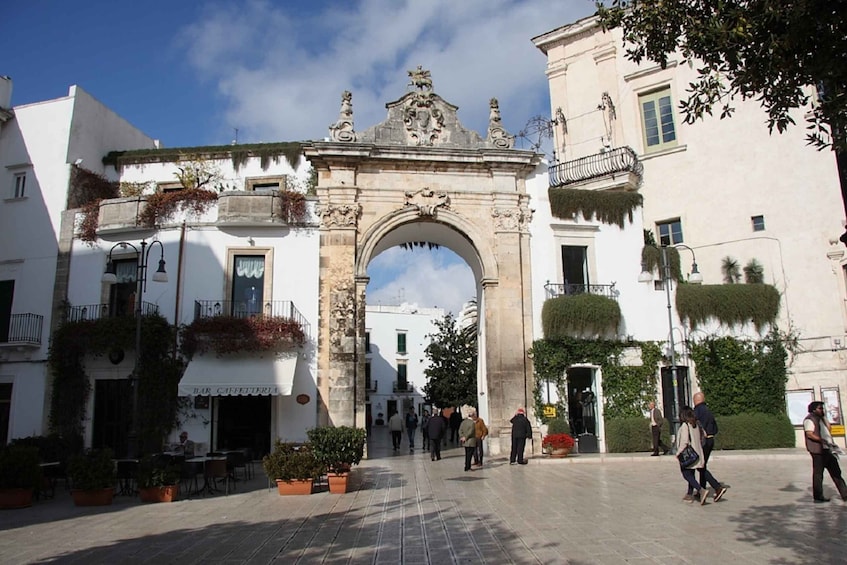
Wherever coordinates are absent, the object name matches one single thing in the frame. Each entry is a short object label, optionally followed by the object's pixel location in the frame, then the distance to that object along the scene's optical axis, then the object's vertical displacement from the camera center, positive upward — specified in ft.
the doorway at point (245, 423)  62.54 -0.74
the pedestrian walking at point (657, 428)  60.39 -2.01
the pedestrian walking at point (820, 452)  31.73 -2.41
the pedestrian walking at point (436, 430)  60.44 -1.73
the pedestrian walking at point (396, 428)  75.10 -1.87
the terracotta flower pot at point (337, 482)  39.19 -4.09
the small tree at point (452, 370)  103.81 +6.54
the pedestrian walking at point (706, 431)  32.30 -1.42
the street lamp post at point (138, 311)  46.37 +8.38
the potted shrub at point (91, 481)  36.83 -3.46
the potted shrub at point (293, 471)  38.68 -3.31
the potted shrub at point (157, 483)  37.58 -3.74
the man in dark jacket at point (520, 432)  54.75 -1.90
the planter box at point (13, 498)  37.14 -4.36
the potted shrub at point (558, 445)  59.88 -3.32
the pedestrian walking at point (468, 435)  52.27 -1.96
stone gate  64.23 +20.19
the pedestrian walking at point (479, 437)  54.60 -2.20
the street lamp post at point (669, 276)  62.49 +12.34
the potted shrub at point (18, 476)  37.22 -3.15
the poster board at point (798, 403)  68.28 +0.03
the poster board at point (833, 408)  66.08 -0.58
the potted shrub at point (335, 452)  39.29 -2.30
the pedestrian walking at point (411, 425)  81.76 -1.66
